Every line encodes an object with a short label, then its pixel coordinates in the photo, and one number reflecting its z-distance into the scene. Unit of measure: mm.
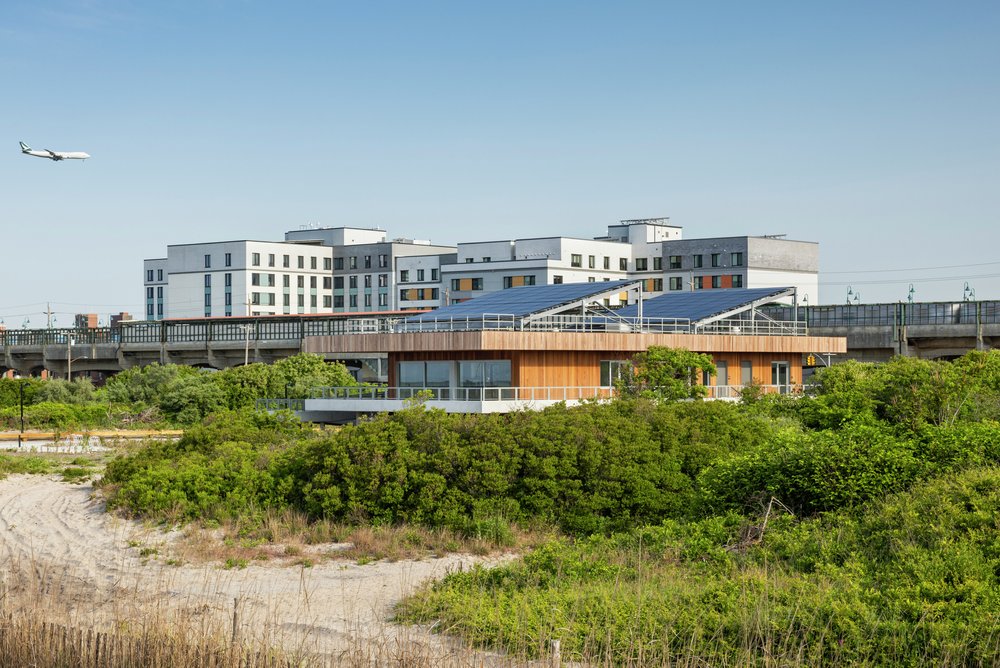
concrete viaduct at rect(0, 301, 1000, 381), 81500
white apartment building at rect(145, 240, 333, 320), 141000
